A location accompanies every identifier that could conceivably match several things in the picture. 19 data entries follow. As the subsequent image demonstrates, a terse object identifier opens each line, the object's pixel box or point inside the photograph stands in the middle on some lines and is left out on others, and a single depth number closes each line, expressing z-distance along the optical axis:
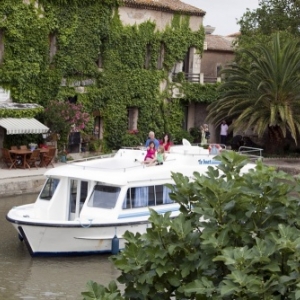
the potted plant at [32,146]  30.09
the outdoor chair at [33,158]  29.24
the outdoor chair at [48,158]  29.95
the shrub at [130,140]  37.06
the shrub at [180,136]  40.44
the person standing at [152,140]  22.55
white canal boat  18.31
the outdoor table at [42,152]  29.79
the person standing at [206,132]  36.26
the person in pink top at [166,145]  23.02
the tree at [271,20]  46.66
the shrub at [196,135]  41.19
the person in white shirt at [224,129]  39.30
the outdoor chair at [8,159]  29.19
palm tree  35.19
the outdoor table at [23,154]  29.11
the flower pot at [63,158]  31.97
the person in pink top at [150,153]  21.16
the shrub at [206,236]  7.30
